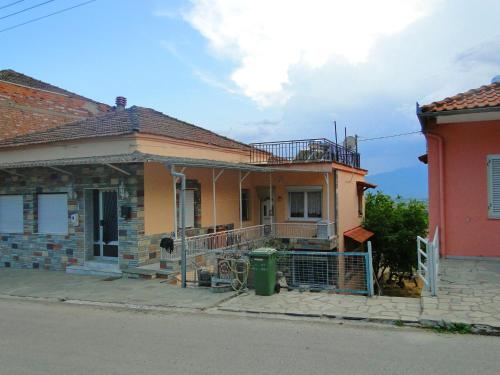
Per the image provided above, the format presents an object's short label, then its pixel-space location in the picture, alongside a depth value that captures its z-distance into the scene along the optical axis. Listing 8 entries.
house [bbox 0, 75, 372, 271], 12.69
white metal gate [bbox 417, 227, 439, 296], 7.68
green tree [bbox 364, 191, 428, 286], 22.08
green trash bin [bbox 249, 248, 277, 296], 9.00
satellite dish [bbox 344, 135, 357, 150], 22.92
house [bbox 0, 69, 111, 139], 18.02
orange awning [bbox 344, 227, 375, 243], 20.34
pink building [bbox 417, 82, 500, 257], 10.51
